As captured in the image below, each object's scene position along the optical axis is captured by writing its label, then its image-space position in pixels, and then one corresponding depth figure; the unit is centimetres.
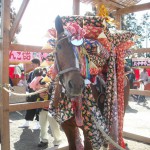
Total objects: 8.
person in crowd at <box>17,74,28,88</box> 958
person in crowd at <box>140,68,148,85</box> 1360
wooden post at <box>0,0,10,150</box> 314
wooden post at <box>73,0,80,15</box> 427
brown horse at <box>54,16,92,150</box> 230
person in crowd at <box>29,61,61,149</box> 391
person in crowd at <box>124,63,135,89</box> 1050
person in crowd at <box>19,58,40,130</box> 477
